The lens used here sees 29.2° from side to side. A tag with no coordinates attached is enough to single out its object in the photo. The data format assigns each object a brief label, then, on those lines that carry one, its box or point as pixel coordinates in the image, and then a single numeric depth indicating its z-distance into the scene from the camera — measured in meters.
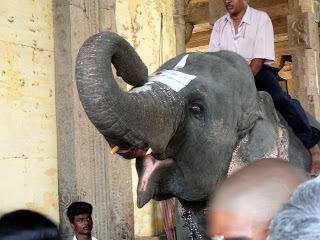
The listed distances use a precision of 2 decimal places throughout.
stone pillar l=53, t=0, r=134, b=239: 4.89
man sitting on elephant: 3.69
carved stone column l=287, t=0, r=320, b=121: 11.10
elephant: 2.62
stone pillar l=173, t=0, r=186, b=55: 8.61
